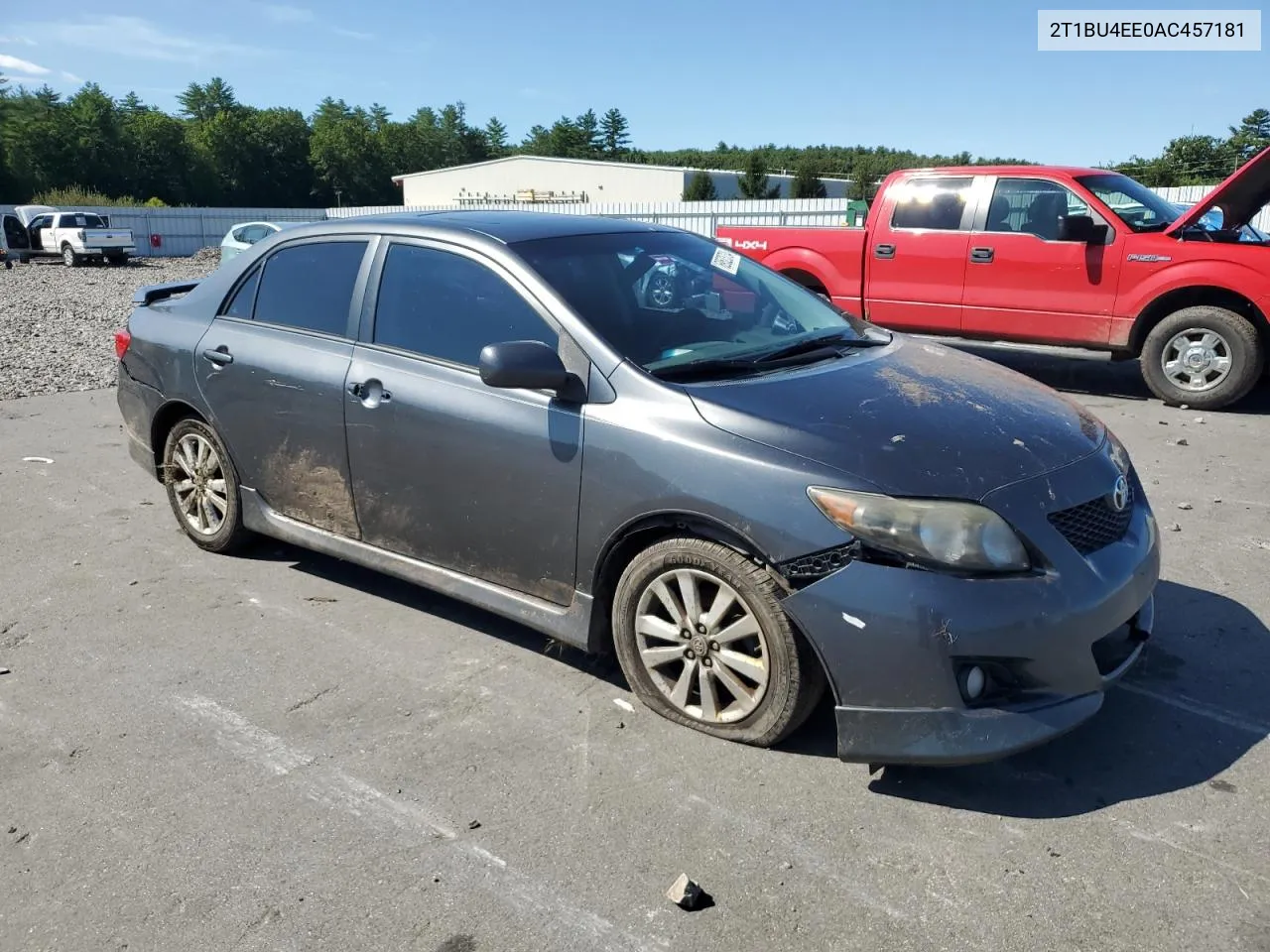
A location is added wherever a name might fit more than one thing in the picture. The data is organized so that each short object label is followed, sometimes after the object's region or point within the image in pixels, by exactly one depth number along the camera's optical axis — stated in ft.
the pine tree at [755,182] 185.47
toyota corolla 9.34
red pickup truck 26.73
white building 188.24
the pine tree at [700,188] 169.37
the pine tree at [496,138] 419.33
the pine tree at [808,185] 176.14
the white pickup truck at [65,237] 110.01
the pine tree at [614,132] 413.43
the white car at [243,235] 64.69
